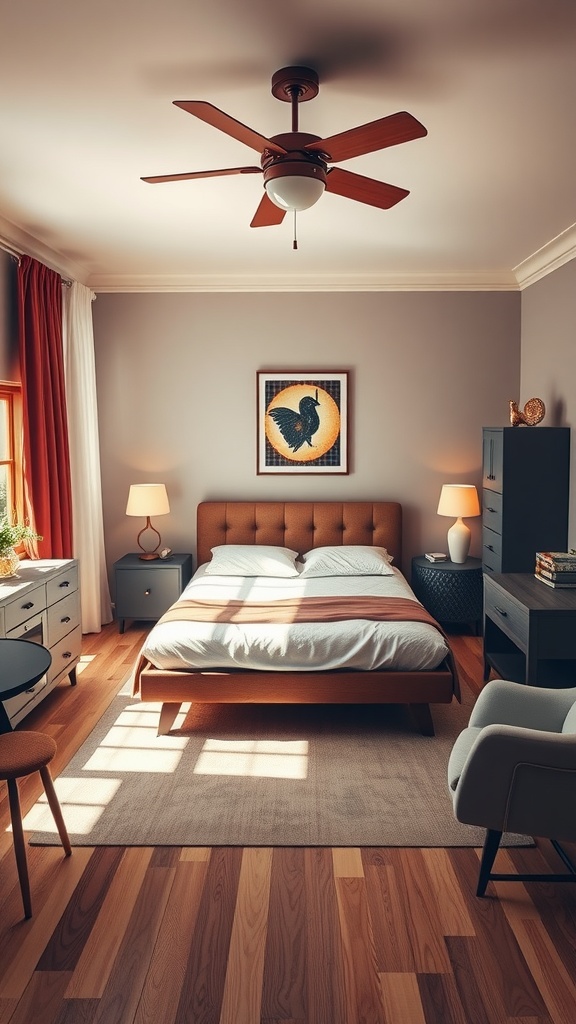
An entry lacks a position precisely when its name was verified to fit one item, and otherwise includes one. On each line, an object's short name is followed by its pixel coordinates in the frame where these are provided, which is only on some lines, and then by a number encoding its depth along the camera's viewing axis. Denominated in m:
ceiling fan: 2.10
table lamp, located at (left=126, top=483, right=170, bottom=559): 5.05
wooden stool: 2.17
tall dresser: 4.40
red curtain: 4.27
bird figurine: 4.51
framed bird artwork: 5.34
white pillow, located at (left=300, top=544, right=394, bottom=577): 4.75
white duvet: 3.43
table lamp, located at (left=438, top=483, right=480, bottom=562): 5.05
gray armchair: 2.07
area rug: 2.62
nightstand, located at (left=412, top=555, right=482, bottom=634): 4.92
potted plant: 3.60
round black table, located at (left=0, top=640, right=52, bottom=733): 2.12
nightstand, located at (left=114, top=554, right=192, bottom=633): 5.05
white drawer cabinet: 3.33
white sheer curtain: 5.01
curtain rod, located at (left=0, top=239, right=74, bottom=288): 4.00
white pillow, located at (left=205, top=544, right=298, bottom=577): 4.75
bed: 3.42
